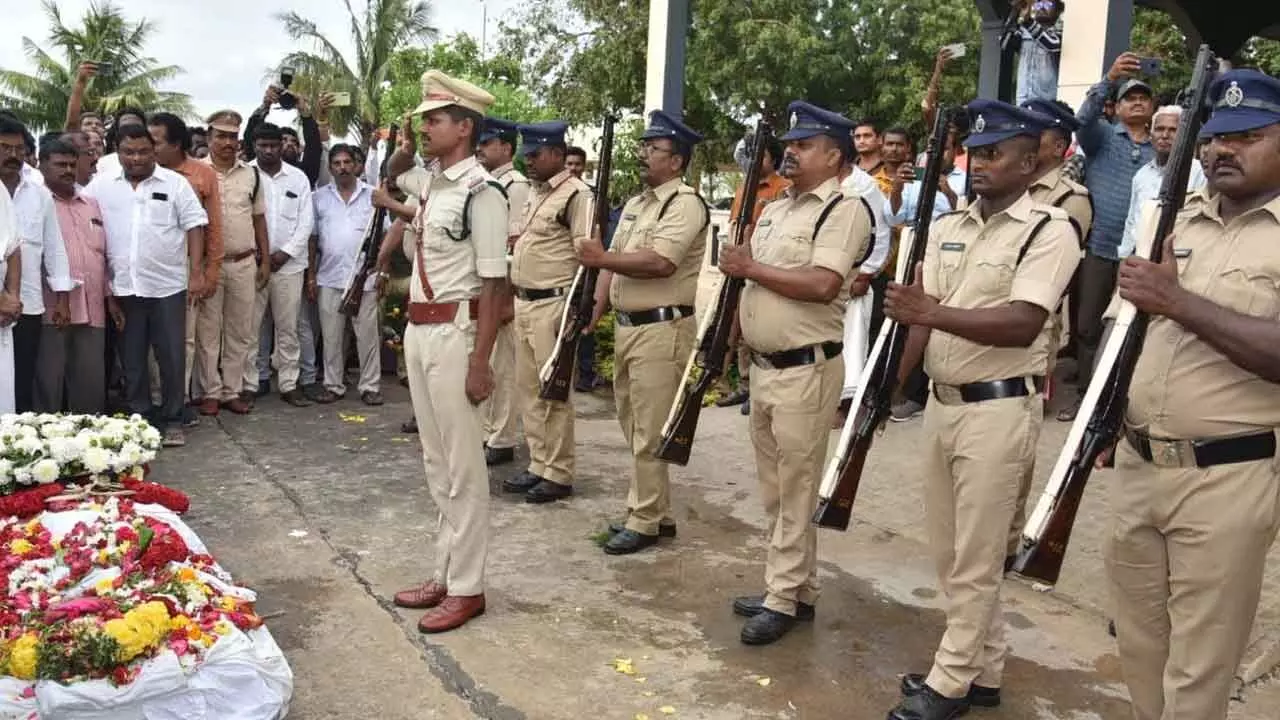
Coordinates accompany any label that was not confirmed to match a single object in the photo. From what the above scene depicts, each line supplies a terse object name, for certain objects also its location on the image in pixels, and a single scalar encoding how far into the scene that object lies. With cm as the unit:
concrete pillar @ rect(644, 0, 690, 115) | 1081
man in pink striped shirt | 675
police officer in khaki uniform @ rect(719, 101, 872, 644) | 433
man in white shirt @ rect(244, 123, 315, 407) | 855
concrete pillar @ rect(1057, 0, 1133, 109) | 703
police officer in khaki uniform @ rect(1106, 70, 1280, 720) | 276
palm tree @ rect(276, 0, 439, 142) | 2986
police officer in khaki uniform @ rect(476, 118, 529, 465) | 713
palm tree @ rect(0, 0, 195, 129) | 2905
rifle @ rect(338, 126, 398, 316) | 806
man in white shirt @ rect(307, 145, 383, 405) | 878
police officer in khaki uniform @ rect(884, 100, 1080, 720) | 348
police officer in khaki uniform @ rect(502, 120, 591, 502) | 646
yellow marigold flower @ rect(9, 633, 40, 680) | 331
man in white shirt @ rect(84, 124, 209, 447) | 716
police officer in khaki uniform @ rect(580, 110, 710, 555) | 548
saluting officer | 434
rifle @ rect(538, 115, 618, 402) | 587
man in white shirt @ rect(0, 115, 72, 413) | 619
